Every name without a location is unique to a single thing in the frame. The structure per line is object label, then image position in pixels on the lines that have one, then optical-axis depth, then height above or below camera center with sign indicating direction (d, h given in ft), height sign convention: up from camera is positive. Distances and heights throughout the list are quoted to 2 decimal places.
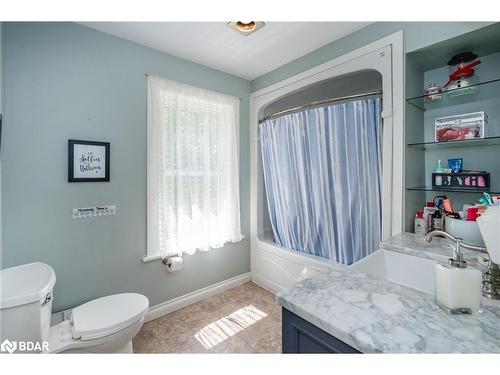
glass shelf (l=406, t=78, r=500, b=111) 4.51 +1.95
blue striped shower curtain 5.74 +0.29
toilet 3.40 -2.54
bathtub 6.84 -2.54
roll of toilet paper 6.67 -2.24
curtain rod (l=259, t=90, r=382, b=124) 5.55 +2.44
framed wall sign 5.27 +0.69
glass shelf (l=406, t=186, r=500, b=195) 4.51 -0.06
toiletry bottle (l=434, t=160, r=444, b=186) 5.08 +0.23
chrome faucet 2.70 -1.13
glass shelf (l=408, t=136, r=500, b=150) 4.38 +0.93
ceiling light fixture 5.33 +3.91
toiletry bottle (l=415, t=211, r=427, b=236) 4.88 -0.80
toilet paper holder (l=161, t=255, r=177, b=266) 6.72 -2.13
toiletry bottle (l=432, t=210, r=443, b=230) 4.69 -0.69
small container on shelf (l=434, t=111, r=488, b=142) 4.44 +1.26
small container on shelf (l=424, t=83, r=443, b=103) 4.75 +2.00
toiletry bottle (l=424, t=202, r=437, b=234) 4.81 -0.63
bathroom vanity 2.00 -1.35
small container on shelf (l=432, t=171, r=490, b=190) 4.55 +0.15
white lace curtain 6.48 +0.64
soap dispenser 2.34 -1.07
